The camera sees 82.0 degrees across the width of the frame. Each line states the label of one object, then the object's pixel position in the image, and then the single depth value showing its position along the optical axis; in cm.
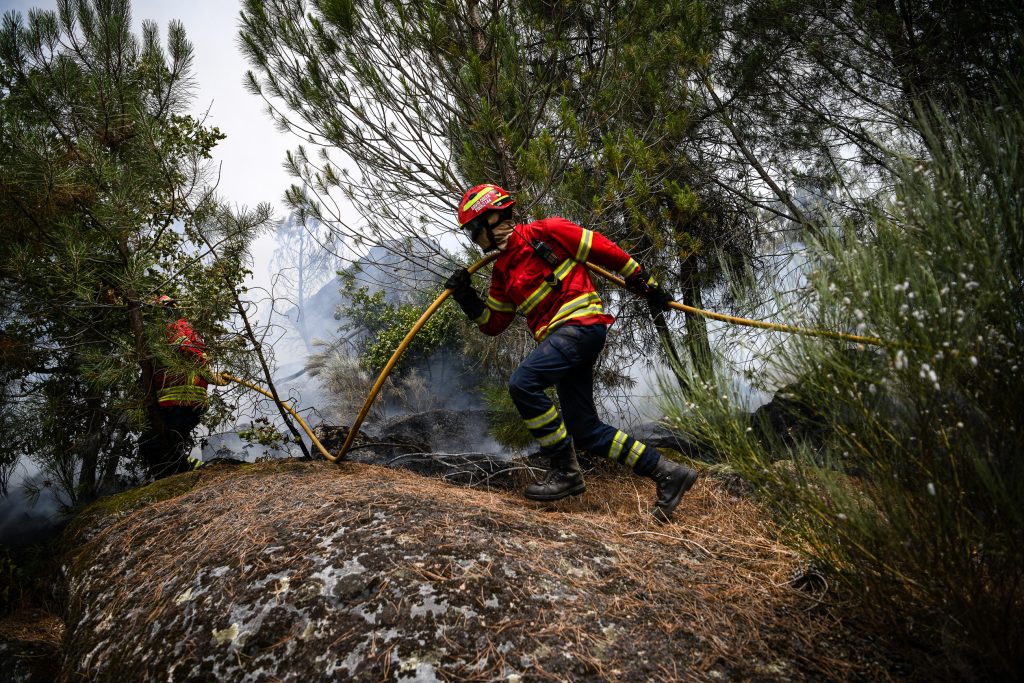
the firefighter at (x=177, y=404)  421
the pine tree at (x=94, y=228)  393
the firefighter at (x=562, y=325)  327
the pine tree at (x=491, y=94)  462
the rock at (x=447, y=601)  188
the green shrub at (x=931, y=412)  163
